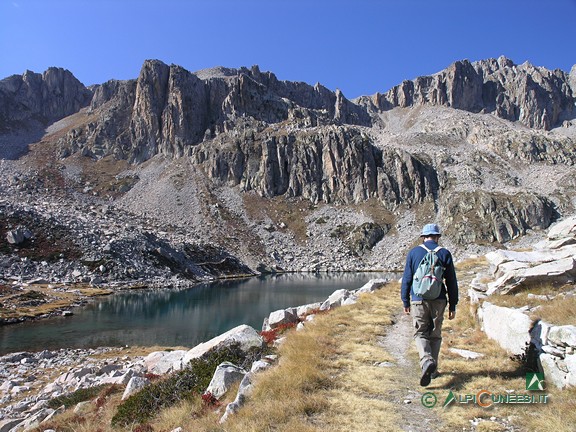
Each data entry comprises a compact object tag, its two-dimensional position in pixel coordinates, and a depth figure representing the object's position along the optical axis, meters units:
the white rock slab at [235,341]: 12.89
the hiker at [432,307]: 8.55
